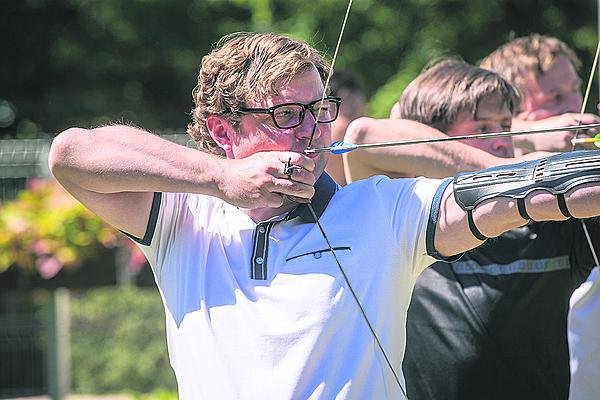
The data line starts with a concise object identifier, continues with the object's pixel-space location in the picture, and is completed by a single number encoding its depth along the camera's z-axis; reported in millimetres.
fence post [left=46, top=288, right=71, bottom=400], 14602
